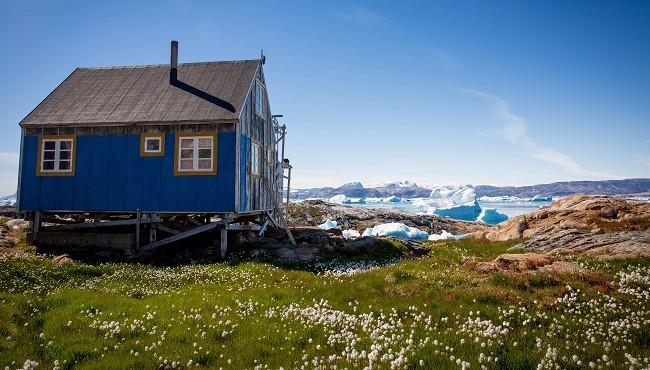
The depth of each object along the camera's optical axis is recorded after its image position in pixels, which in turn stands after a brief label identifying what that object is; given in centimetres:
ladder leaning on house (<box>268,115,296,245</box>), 3419
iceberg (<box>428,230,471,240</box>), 4377
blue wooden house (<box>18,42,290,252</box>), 2420
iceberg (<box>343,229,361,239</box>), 4608
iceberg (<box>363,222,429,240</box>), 4684
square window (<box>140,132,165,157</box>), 2464
